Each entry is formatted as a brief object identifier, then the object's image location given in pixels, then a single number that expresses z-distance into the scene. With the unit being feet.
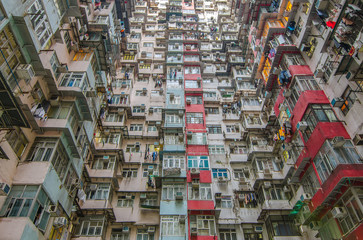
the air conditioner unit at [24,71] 62.69
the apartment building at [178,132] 64.28
